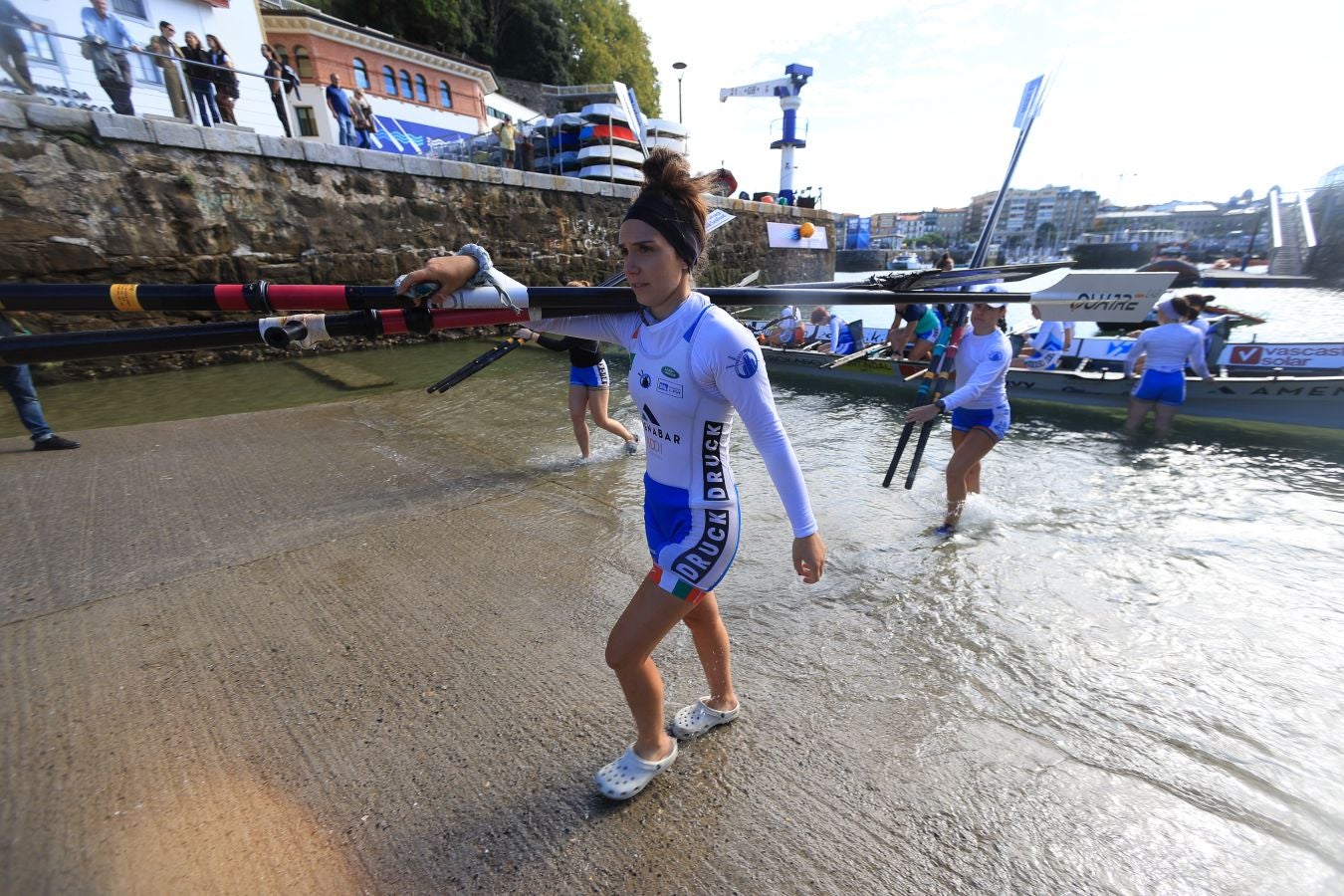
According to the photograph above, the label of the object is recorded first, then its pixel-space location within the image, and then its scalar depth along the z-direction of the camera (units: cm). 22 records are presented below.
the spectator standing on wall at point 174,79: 1126
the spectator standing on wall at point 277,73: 1448
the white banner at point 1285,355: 908
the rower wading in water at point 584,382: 588
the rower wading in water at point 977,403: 464
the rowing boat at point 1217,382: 827
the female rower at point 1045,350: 1137
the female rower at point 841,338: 1266
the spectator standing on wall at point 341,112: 1548
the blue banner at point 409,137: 2198
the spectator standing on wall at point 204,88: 1145
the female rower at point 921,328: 1091
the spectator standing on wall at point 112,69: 1024
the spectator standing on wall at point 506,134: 1798
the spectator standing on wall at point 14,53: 892
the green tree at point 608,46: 4259
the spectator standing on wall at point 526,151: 1934
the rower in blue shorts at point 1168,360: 773
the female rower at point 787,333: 1352
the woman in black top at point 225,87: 1188
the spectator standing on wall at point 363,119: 1650
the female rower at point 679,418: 189
